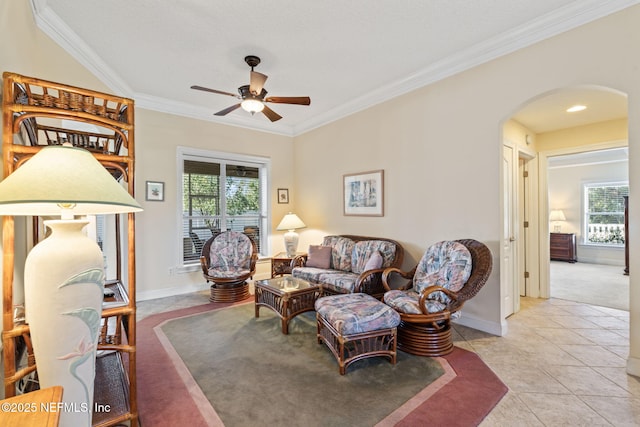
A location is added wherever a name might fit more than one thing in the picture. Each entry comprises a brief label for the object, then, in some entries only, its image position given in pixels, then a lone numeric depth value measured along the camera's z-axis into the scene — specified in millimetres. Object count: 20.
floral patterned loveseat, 3510
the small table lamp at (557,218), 7824
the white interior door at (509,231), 3451
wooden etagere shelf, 1367
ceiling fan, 3045
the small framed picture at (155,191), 4406
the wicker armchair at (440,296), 2617
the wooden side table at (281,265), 4793
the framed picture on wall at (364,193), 4230
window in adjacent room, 7102
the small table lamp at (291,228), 4980
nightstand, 7441
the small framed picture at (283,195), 5812
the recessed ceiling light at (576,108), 3510
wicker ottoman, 2344
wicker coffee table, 3123
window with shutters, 4887
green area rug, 1890
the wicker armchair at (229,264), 4262
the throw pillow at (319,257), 4375
